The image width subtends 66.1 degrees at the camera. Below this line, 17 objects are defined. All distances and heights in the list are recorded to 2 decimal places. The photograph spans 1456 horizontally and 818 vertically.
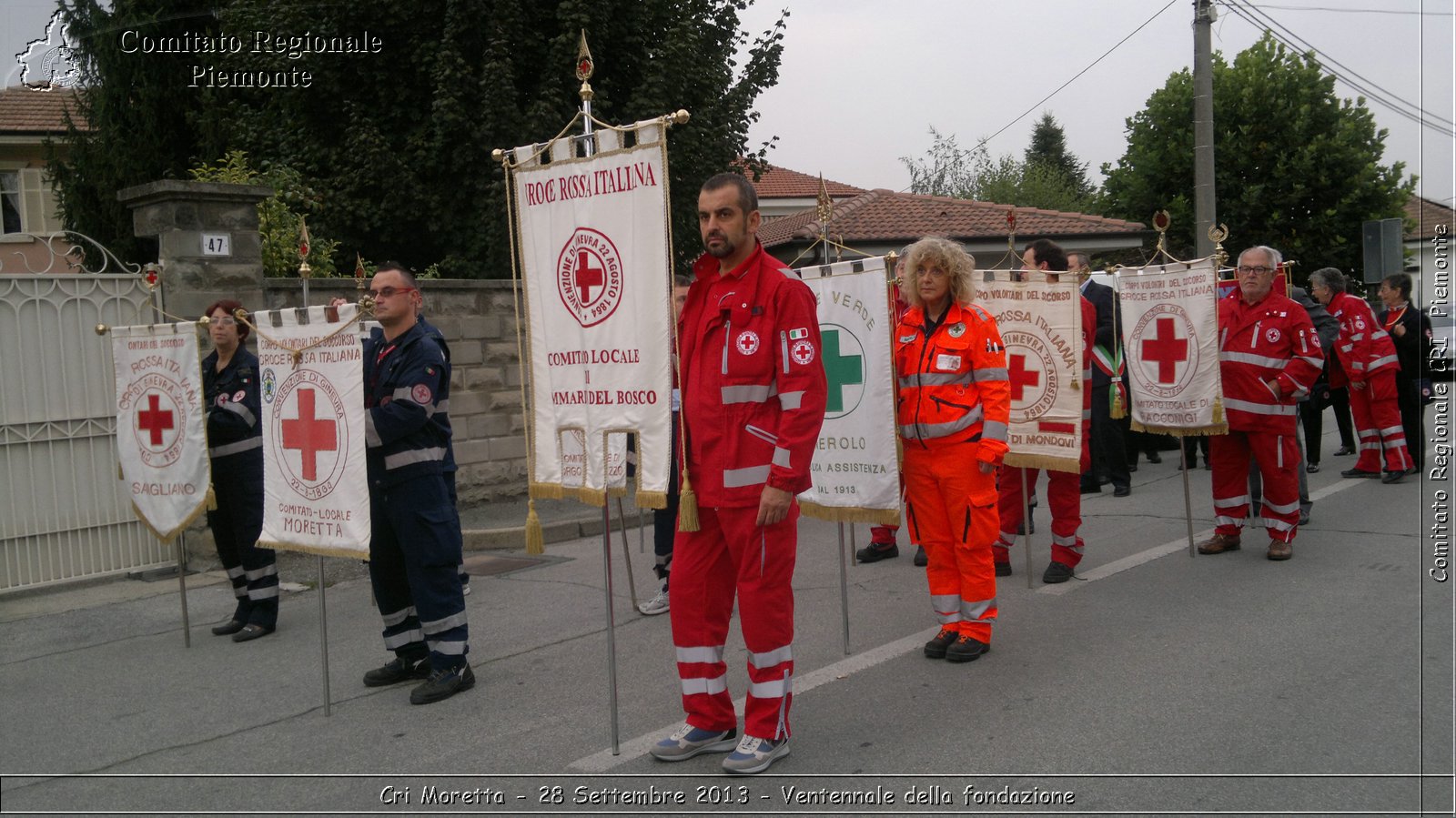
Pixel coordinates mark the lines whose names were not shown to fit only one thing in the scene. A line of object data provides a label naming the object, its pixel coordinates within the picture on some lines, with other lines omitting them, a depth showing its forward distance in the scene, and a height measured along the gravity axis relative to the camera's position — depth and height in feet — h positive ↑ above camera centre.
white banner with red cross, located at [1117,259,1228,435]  24.80 -0.25
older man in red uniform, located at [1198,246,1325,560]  24.40 -1.41
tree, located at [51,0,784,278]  43.04 +10.86
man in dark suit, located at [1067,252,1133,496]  34.27 -1.91
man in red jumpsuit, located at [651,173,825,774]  13.23 -1.14
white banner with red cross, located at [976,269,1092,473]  22.45 -0.45
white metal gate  26.37 -1.00
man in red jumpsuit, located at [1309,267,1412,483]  34.76 -1.58
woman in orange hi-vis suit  17.80 -1.46
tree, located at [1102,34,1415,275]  78.02 +12.05
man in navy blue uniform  17.17 -1.61
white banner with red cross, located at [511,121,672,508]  13.66 +0.71
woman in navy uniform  21.81 -1.63
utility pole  52.75 +10.28
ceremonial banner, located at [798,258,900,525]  18.15 -0.86
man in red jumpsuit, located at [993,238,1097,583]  23.07 -3.66
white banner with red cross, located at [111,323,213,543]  21.22 -0.79
